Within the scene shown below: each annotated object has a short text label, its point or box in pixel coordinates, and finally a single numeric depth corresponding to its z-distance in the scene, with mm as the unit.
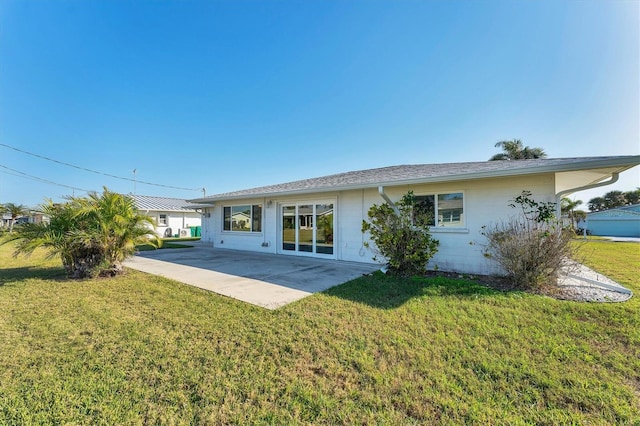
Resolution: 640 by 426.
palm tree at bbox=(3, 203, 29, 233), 24312
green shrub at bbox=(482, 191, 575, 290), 5512
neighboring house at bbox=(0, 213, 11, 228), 26438
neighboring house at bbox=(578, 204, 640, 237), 26016
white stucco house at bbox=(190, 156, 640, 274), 6523
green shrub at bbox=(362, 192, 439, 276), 6955
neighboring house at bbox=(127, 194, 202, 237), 25203
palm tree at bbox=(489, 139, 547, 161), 23109
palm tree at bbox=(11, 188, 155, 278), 6469
